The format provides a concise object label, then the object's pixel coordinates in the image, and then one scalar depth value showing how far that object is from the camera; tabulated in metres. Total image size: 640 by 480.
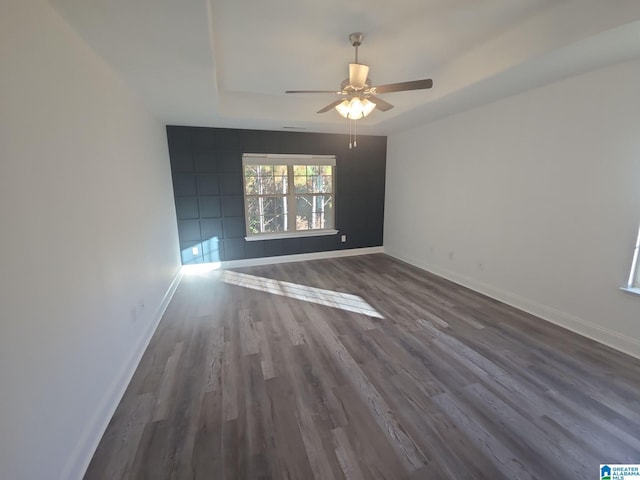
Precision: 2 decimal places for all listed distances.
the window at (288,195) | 4.78
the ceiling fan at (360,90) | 2.26
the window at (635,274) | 2.30
